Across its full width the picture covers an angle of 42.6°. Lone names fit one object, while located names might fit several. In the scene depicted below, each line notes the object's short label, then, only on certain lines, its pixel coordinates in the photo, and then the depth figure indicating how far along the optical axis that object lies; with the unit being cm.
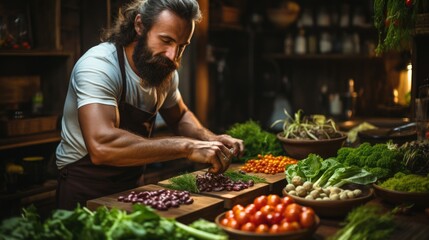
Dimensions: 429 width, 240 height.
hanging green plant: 353
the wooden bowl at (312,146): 354
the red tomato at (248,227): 208
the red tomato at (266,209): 219
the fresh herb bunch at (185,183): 281
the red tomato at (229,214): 222
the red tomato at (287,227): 205
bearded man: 286
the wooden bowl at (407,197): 262
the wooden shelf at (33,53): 415
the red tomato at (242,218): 213
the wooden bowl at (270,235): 203
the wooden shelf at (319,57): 672
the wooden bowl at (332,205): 247
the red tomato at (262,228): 206
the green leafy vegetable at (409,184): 265
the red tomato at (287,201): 228
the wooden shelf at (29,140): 413
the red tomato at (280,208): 220
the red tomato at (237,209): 222
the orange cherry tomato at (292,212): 213
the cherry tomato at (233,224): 212
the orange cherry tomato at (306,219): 210
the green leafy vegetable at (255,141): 380
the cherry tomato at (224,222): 217
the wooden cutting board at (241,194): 267
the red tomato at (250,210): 219
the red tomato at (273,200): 228
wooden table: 235
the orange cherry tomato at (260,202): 228
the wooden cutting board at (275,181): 304
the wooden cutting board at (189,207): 240
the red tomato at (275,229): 206
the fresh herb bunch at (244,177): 303
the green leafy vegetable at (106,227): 194
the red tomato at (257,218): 213
